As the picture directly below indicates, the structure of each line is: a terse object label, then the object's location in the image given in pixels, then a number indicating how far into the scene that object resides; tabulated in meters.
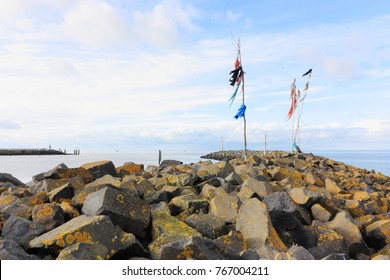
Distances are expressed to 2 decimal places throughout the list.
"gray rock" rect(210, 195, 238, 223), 5.71
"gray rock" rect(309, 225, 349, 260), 5.40
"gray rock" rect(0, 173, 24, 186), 9.61
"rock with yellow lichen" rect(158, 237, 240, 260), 3.99
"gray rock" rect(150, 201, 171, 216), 5.83
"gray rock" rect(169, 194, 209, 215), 6.08
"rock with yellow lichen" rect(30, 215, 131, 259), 4.29
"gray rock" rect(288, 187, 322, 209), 6.69
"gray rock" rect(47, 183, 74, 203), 6.36
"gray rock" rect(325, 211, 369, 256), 5.80
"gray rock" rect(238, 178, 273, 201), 6.59
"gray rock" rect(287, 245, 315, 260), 4.17
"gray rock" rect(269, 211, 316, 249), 5.43
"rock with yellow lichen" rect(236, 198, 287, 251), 4.81
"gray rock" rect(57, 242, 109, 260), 3.96
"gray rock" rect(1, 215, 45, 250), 4.72
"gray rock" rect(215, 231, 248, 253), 4.68
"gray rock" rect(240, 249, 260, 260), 4.39
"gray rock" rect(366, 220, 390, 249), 6.14
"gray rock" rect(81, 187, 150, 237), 4.84
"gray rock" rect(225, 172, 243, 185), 8.10
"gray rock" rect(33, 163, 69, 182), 7.93
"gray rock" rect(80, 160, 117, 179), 8.62
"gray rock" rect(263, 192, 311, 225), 5.72
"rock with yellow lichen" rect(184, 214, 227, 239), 5.13
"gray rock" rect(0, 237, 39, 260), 4.15
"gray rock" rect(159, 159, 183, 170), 12.29
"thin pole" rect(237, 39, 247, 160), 18.18
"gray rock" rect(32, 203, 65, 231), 5.14
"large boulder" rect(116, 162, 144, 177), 9.89
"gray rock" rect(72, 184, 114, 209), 5.82
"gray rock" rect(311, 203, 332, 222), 6.48
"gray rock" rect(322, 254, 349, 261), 4.19
